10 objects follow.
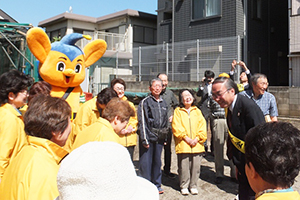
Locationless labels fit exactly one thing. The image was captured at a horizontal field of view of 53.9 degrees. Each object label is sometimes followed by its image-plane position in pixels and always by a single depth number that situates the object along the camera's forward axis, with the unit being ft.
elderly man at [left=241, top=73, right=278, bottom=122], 14.79
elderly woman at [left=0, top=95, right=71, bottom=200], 5.24
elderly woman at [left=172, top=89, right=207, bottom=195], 15.21
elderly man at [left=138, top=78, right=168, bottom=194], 15.20
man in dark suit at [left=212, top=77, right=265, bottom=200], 10.27
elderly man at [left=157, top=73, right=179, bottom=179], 17.92
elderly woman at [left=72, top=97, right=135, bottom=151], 8.68
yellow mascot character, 16.38
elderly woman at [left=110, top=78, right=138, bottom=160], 15.41
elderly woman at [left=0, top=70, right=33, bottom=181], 8.22
